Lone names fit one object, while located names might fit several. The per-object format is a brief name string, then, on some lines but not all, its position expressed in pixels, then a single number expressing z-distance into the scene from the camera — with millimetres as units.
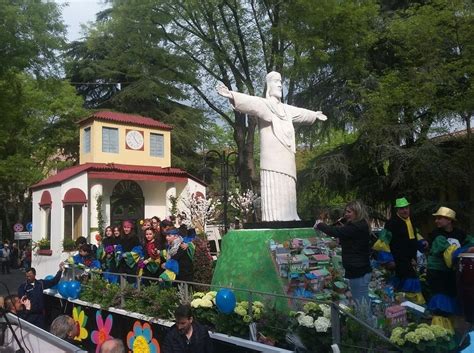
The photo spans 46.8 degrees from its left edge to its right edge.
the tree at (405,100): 15633
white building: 21062
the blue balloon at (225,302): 5848
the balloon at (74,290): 8891
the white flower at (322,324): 4824
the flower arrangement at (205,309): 6297
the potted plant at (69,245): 20430
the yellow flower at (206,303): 6305
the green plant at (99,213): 21109
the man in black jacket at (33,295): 7852
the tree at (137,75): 22156
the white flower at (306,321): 4942
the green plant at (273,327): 5465
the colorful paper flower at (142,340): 6758
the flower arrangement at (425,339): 4438
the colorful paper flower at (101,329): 7926
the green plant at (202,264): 9438
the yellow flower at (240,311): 5821
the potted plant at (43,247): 21423
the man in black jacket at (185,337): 4621
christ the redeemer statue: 7625
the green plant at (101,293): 7973
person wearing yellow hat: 5312
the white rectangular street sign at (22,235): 27406
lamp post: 14869
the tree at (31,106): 14352
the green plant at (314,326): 4832
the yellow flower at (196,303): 6344
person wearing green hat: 6331
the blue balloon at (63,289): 8976
